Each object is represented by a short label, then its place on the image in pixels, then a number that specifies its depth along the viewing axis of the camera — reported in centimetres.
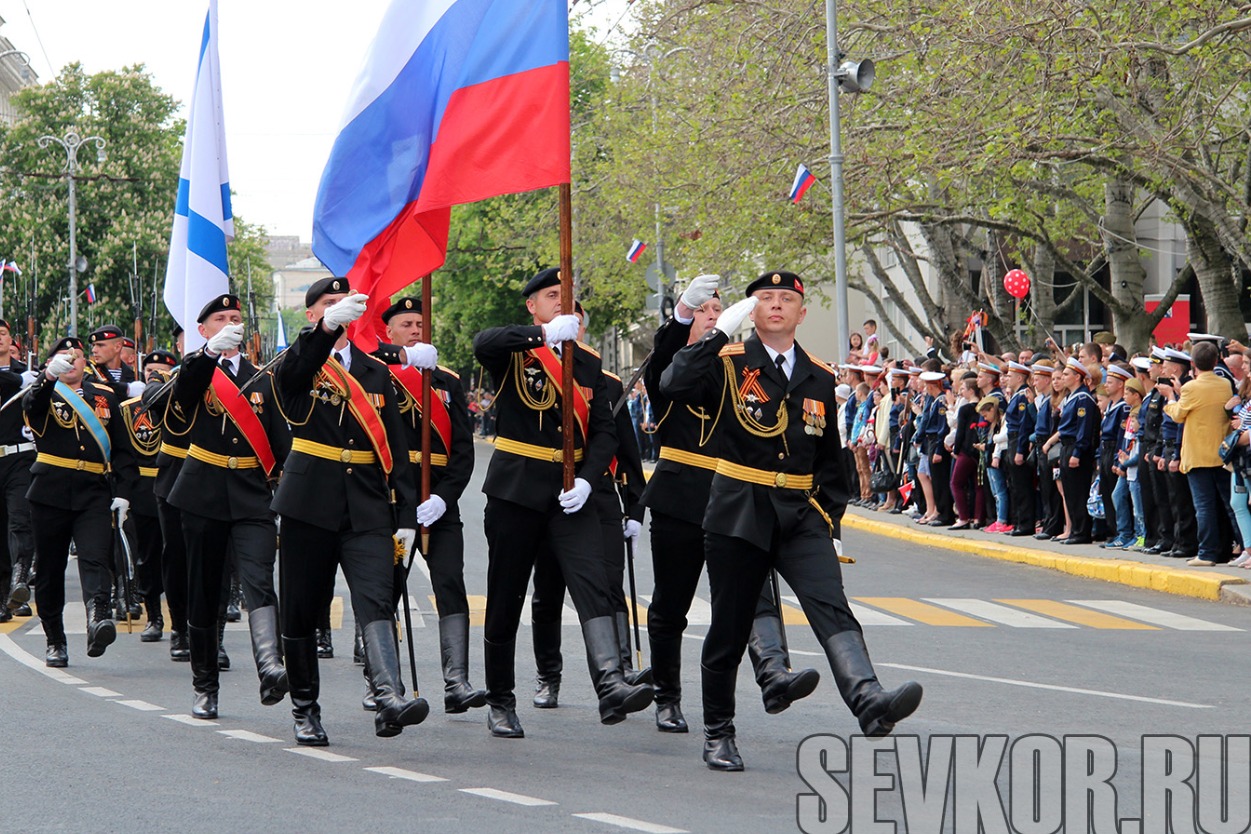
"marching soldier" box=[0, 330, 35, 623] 2782
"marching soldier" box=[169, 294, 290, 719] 1860
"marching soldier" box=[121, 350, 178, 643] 2544
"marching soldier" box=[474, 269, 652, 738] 1699
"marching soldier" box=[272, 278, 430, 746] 1656
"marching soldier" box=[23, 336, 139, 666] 2352
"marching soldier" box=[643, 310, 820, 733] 1738
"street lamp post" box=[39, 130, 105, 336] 10001
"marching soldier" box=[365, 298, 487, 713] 1823
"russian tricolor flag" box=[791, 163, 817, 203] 5289
